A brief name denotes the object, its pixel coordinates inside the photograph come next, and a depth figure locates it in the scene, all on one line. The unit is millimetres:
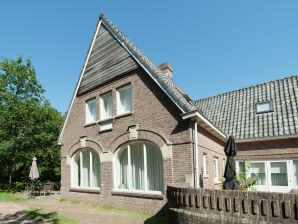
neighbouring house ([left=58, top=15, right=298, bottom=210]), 12023
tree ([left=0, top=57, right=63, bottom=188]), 25109
